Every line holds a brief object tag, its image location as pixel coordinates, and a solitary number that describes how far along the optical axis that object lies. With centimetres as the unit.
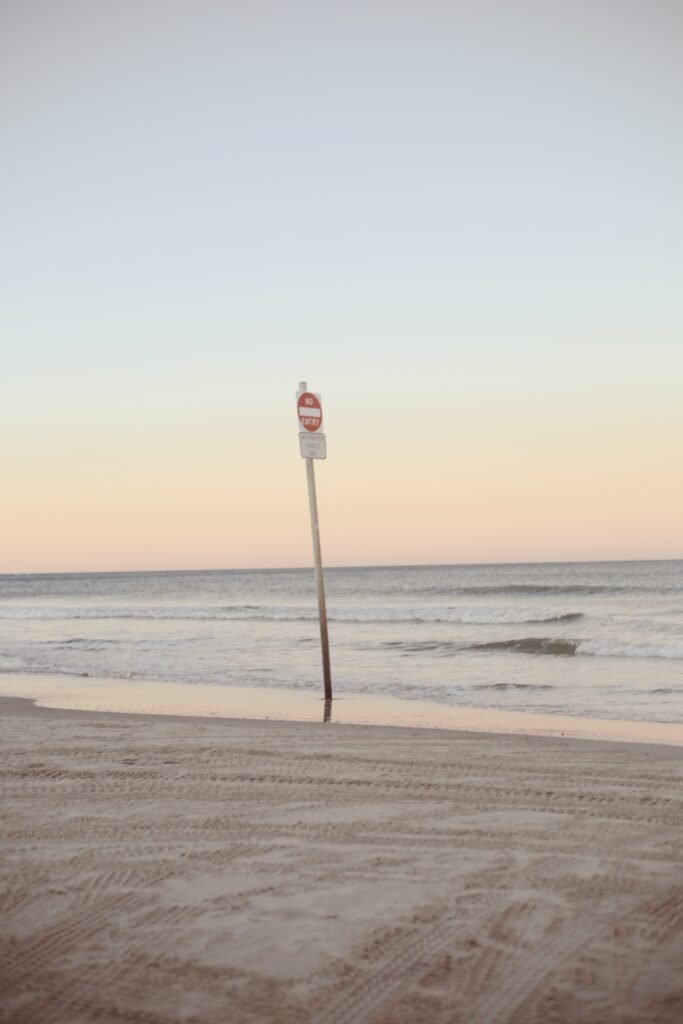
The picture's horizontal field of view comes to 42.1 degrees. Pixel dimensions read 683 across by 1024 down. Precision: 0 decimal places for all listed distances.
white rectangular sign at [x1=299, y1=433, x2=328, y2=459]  1012
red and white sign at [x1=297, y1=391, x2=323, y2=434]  1021
